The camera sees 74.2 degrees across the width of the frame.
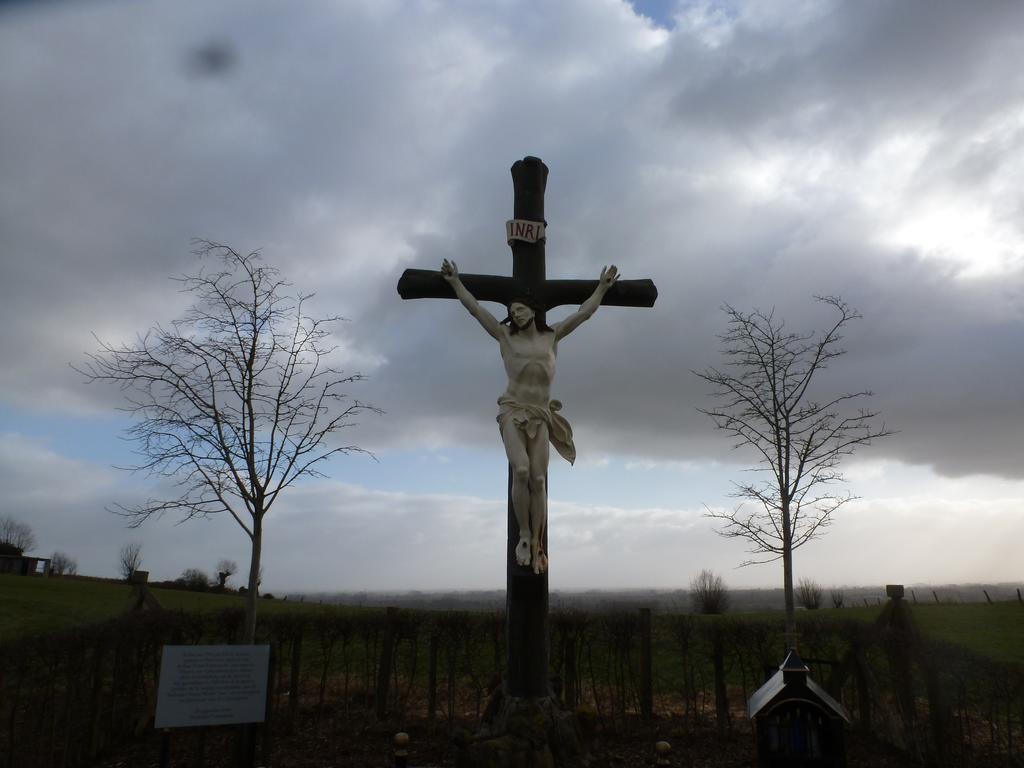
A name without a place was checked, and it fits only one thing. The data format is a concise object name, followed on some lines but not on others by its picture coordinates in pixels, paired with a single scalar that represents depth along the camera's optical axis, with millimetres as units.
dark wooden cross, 5887
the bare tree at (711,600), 18594
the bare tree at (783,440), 8312
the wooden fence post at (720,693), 8586
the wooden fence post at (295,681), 8789
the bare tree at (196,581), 28062
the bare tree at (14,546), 43781
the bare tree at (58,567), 39597
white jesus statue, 4992
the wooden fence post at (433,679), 8867
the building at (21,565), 34875
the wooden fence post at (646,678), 9102
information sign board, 5758
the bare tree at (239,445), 7918
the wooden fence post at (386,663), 9289
